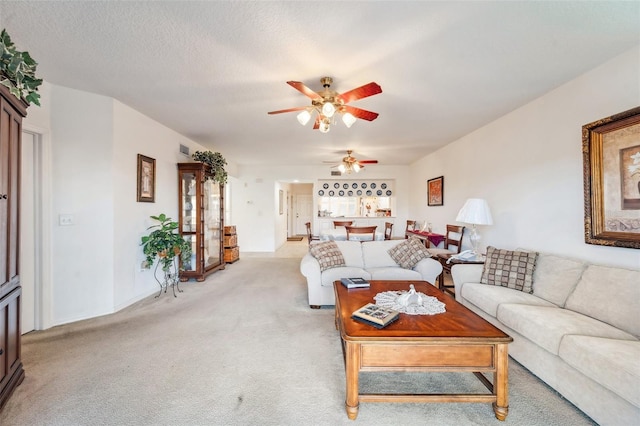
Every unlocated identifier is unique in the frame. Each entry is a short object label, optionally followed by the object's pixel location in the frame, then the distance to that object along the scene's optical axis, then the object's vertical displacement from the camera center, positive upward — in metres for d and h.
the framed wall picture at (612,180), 2.02 +0.27
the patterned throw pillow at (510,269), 2.52 -0.57
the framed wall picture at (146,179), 3.47 +0.50
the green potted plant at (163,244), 3.48 -0.39
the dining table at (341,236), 4.97 -0.43
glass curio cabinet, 4.39 -0.01
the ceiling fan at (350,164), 5.26 +1.02
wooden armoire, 1.61 -0.17
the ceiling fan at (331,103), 2.15 +1.02
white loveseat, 3.21 -0.74
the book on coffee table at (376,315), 1.68 -0.68
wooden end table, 3.33 -0.65
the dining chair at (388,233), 5.66 -0.43
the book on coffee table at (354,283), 2.52 -0.67
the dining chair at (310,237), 5.91 -0.53
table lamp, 3.30 +0.00
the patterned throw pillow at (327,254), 3.34 -0.53
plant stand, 3.78 -0.94
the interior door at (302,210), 11.38 +0.19
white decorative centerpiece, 1.90 -0.69
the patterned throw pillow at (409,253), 3.41 -0.52
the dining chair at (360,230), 4.80 -0.30
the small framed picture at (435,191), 5.32 +0.47
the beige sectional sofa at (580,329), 1.37 -0.77
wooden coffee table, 1.53 -0.84
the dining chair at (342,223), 6.46 -0.22
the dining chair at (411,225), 6.44 -0.29
